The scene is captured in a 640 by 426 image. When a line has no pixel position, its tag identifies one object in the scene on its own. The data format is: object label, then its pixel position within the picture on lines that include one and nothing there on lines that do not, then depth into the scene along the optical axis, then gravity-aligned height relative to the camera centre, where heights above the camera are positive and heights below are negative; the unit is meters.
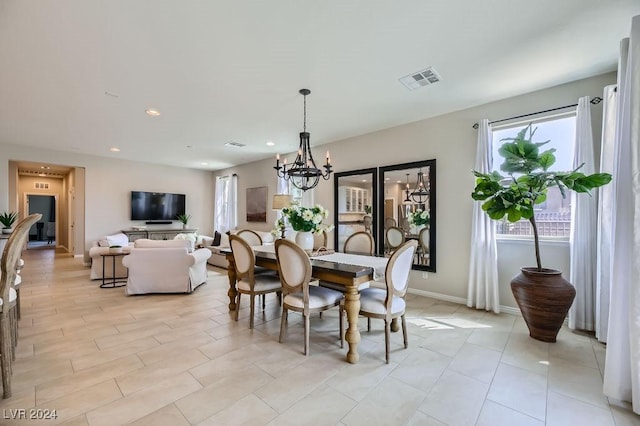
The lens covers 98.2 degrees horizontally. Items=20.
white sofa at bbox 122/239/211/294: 4.26 -0.91
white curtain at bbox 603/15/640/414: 1.76 -0.25
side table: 4.82 -1.29
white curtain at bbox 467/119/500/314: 3.61 -0.56
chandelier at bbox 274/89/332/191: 3.25 +0.51
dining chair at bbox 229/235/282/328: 3.09 -0.80
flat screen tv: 8.00 +0.11
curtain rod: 3.02 +1.20
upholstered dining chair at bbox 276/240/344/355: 2.51 -0.76
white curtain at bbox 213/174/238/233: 8.47 +0.18
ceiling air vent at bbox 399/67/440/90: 2.97 +1.48
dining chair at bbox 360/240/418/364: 2.38 -0.79
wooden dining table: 2.40 -0.62
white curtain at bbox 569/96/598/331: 2.97 -0.30
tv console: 7.73 -0.70
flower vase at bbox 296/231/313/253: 3.24 -0.34
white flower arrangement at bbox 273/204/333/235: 3.09 -0.09
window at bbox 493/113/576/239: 3.26 +0.51
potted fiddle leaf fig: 2.68 +0.07
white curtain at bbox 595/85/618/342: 2.72 -0.08
